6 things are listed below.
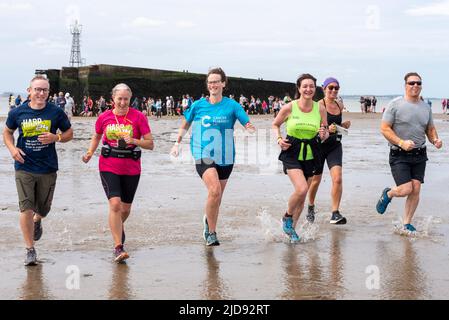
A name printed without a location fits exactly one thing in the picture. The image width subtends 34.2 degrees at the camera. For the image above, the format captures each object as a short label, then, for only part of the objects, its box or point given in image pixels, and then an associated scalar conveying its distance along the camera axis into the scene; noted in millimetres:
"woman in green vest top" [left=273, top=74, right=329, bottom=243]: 8117
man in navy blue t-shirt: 7098
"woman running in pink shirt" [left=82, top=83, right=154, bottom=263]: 7203
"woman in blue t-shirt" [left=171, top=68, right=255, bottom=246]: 7887
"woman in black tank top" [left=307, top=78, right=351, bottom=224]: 9219
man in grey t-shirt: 8508
